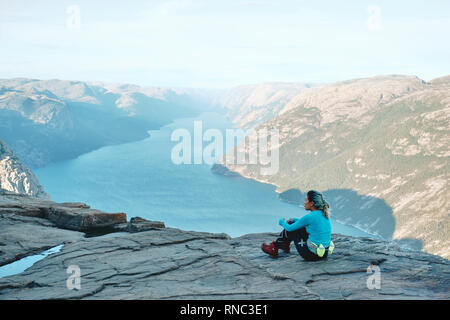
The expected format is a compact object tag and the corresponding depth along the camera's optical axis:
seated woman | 14.41
